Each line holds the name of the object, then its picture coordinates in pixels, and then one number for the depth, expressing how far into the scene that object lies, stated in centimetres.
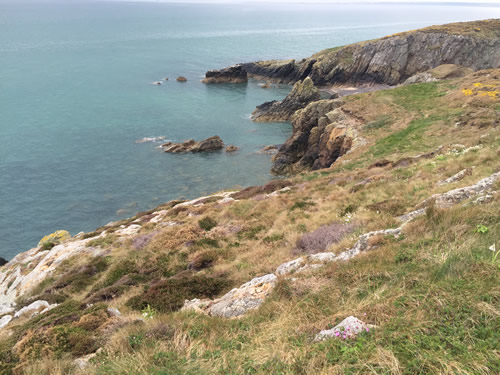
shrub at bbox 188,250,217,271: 1659
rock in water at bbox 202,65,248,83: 10957
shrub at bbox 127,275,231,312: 1253
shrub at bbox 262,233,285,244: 1747
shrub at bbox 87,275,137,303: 1512
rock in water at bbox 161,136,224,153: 5969
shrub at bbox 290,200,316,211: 2151
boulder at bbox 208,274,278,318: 1001
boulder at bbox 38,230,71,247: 3331
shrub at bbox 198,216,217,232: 2186
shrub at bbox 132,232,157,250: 2103
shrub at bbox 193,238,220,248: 1900
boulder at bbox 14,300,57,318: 1611
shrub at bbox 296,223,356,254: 1421
